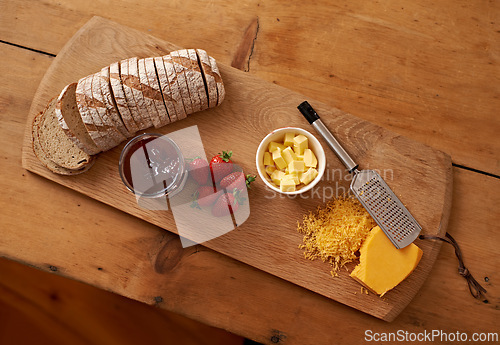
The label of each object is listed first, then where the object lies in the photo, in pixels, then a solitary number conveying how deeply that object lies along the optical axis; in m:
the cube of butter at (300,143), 0.55
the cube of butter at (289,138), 0.56
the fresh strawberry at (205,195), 0.57
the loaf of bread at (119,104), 0.54
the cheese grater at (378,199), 0.57
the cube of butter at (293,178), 0.55
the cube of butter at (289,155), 0.56
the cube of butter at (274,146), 0.56
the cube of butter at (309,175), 0.55
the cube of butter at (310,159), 0.56
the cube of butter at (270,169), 0.57
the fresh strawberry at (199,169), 0.56
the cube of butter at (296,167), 0.55
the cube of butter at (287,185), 0.54
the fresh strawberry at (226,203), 0.56
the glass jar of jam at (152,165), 0.56
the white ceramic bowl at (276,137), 0.55
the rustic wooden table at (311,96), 0.59
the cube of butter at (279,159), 0.56
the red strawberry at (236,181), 0.56
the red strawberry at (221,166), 0.56
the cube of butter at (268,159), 0.57
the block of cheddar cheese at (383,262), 0.56
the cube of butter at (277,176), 0.56
